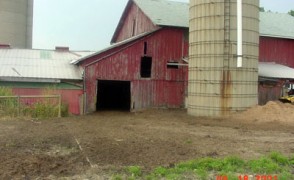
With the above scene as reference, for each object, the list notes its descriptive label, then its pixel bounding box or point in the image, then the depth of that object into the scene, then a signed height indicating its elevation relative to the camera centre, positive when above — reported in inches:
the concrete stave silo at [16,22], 1478.8 +278.4
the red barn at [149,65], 906.1 +70.5
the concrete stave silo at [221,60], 751.1 +70.9
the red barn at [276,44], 1085.8 +154.2
